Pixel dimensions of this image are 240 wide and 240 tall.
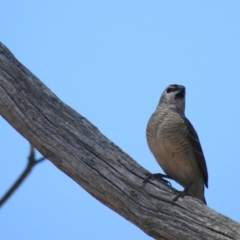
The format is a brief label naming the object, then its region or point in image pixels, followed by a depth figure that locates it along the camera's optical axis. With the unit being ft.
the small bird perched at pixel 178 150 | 49.24
